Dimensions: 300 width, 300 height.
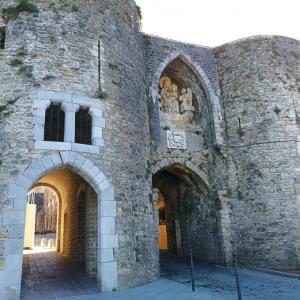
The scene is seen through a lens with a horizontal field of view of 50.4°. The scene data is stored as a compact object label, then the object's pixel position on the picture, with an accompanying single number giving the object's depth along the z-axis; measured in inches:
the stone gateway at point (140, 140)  277.0
